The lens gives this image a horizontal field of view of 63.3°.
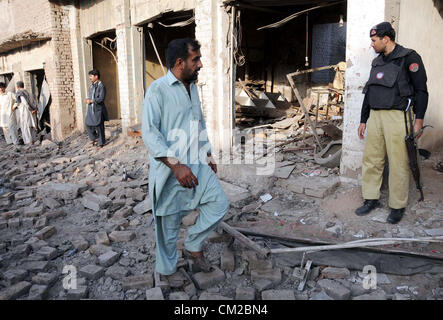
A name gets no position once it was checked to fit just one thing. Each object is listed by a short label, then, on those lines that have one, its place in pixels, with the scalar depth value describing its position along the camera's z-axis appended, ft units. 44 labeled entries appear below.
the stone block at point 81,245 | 12.23
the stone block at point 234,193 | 15.89
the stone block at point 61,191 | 17.70
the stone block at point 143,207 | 15.26
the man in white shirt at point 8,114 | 33.96
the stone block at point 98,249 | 11.75
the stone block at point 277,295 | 9.00
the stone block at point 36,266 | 10.72
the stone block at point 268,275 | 9.82
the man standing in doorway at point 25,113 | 34.17
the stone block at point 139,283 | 9.66
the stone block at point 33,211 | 15.31
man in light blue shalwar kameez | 8.50
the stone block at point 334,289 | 8.99
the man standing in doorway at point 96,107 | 26.79
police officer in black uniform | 11.73
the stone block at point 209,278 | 9.61
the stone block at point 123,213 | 15.10
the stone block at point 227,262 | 10.44
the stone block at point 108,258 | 11.00
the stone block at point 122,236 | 12.75
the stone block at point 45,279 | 9.88
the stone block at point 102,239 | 12.43
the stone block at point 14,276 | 10.08
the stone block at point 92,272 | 10.23
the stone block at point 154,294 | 9.02
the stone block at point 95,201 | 16.10
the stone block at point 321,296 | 9.12
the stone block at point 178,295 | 9.07
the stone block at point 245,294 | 9.08
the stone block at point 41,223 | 14.29
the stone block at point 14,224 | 14.38
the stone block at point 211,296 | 9.02
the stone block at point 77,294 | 9.34
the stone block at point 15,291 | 9.20
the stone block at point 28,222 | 14.47
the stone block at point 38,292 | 9.24
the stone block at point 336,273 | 9.94
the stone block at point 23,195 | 17.99
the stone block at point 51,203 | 16.53
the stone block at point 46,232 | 13.14
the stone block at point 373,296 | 8.90
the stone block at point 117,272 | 10.30
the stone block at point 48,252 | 11.59
